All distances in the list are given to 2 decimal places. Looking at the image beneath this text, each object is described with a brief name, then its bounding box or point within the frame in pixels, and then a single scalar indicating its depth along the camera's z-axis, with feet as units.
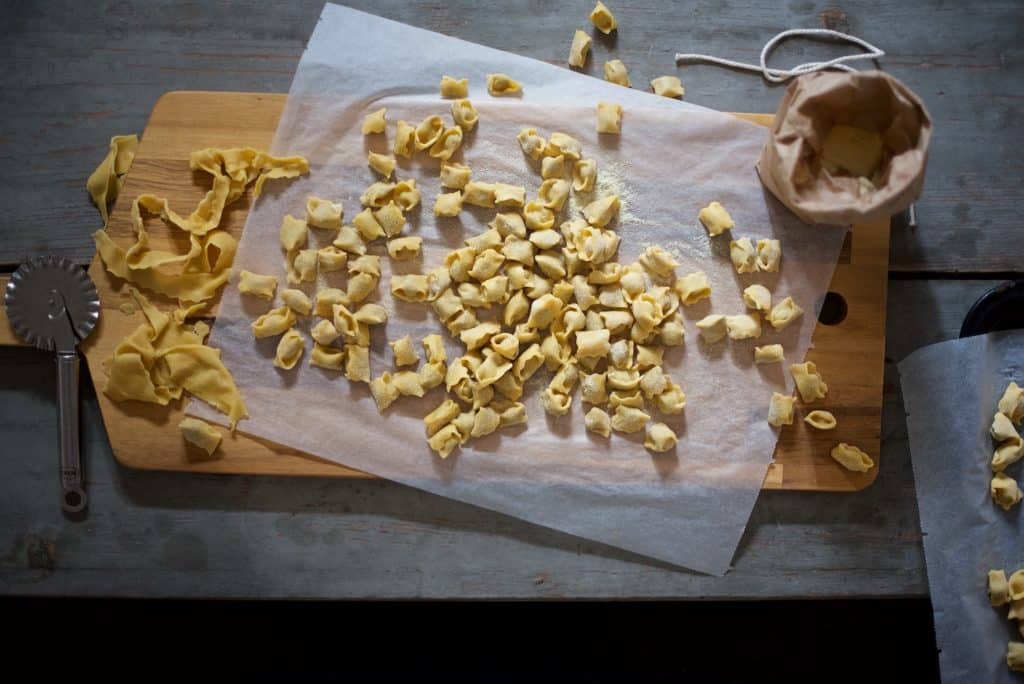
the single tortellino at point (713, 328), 3.34
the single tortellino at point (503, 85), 3.44
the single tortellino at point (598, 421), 3.31
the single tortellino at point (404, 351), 3.32
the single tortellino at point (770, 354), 3.34
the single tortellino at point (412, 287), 3.33
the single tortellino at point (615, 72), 3.52
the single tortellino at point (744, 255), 3.37
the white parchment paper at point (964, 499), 3.36
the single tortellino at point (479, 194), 3.36
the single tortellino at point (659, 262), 3.34
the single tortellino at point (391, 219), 3.34
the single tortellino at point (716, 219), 3.37
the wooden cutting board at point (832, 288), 3.38
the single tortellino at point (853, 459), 3.33
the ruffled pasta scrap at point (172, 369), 3.26
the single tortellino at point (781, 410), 3.32
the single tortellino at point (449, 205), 3.38
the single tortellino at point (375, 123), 3.38
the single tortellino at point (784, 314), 3.35
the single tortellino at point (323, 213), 3.34
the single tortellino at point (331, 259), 3.35
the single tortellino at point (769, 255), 3.37
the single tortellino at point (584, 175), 3.38
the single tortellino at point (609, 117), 3.39
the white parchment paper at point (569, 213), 3.32
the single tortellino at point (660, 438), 3.29
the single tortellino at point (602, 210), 3.36
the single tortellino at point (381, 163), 3.38
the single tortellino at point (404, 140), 3.37
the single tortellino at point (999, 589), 3.31
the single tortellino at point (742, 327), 3.36
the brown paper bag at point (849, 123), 3.06
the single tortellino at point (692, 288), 3.35
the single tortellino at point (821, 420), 3.34
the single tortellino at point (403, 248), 3.35
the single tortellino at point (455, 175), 3.38
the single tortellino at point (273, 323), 3.31
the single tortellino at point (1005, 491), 3.34
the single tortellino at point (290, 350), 3.31
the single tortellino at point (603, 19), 3.53
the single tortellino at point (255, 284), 3.32
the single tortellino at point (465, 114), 3.40
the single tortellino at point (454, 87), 3.42
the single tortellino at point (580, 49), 3.53
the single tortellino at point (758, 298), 3.35
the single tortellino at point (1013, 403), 3.36
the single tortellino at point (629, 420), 3.30
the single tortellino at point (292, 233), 3.34
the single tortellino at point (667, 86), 3.51
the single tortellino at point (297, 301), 3.34
